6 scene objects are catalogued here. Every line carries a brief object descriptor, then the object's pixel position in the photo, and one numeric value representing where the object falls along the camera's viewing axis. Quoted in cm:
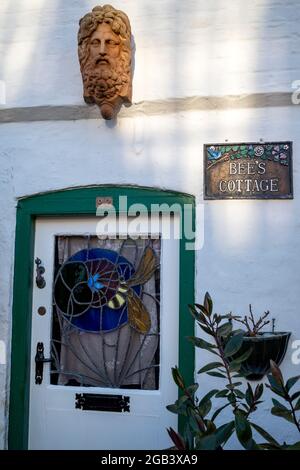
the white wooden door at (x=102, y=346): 349
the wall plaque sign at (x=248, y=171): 342
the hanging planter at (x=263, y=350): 317
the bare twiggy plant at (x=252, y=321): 331
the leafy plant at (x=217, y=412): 222
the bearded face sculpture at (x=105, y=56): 352
